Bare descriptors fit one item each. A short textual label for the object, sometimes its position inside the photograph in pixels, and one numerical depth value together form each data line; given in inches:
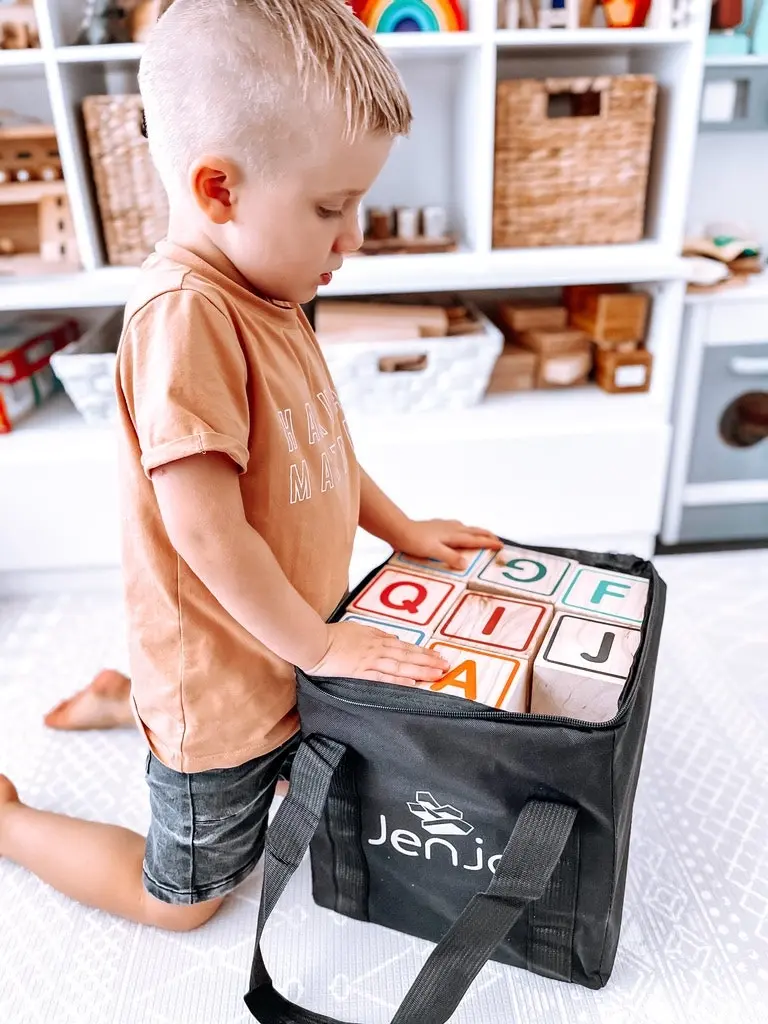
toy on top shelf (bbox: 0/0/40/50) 46.0
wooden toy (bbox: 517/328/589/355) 56.0
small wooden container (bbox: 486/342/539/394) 56.7
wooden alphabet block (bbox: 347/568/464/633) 28.2
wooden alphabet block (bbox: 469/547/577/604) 30.2
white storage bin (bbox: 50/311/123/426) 49.8
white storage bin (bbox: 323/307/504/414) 51.1
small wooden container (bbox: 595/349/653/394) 54.6
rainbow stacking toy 46.7
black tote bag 23.0
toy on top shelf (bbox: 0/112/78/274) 49.7
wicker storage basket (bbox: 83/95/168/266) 46.4
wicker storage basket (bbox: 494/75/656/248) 48.6
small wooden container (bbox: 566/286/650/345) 53.1
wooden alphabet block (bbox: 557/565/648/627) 28.5
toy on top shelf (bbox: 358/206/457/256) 52.6
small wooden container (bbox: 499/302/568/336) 57.7
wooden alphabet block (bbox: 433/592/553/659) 26.8
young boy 20.5
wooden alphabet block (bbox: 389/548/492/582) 31.3
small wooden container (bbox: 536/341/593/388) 56.1
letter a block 24.8
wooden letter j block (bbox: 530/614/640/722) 25.6
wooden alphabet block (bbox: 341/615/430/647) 27.0
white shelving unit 47.8
